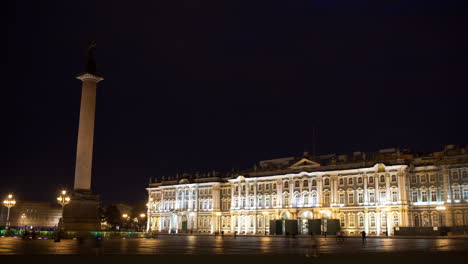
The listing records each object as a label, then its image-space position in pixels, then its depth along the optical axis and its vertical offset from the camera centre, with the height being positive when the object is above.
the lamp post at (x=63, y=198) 50.26 +3.09
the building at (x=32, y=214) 148.50 +3.84
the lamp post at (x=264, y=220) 87.69 +1.53
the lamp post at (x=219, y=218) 95.25 +1.86
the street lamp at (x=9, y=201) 55.53 +2.86
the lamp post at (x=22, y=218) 148.44 +2.30
